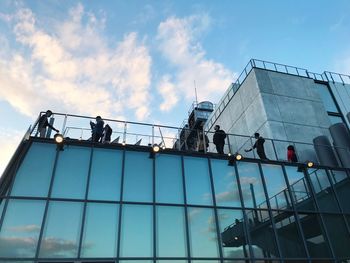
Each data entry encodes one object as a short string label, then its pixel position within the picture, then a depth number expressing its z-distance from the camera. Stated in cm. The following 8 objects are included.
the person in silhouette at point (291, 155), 1502
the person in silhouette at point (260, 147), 1448
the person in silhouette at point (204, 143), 1387
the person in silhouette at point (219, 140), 1442
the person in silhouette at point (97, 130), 1276
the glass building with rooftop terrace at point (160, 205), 999
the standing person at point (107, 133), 1323
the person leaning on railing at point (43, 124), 1227
